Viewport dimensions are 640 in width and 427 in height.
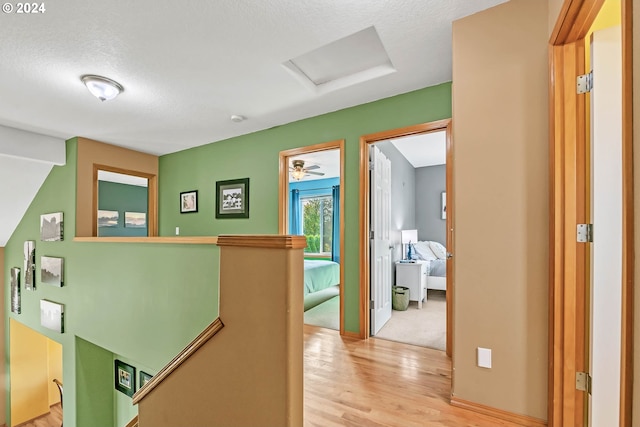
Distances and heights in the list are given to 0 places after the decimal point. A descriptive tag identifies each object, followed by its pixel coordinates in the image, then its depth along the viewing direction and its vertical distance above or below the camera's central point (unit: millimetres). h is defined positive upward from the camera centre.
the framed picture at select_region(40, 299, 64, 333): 3822 -1393
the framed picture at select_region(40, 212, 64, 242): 3998 -199
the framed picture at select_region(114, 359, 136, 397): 4113 -2371
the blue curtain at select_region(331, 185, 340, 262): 7059 -434
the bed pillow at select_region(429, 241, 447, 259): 5578 -695
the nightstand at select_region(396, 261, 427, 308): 4340 -968
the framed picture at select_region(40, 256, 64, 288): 3830 -785
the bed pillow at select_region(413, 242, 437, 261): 5305 -699
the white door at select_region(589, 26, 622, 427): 1284 -41
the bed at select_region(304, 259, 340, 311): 4937 -1271
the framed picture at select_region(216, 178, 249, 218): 3986 +209
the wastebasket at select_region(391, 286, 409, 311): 4145 -1211
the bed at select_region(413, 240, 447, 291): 4875 -826
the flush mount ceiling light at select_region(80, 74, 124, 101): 2434 +1081
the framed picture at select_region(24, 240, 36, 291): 4453 -805
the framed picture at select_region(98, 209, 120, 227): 6152 -106
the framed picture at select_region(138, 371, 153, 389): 4005 -2235
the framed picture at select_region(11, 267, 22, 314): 4785 -1292
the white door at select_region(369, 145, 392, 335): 3072 -318
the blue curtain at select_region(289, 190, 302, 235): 7756 +145
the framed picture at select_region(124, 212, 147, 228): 6687 -141
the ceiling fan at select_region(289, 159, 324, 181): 5609 +884
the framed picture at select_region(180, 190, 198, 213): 4531 +189
